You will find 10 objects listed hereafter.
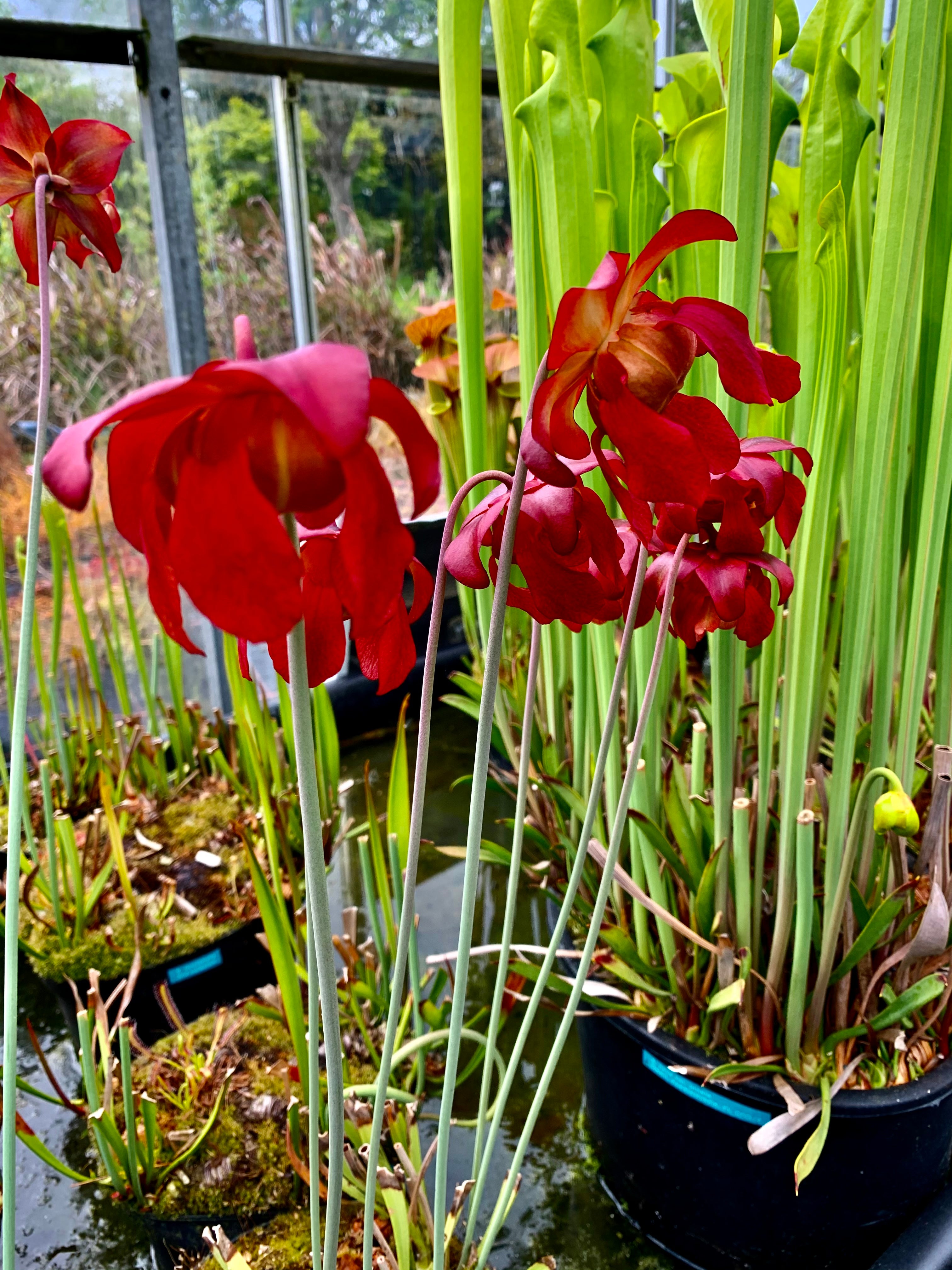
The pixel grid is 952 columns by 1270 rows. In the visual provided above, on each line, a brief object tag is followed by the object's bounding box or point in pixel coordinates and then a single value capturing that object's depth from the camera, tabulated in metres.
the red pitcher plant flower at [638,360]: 0.26
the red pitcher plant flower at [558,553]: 0.30
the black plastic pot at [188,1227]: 0.64
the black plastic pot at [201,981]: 0.86
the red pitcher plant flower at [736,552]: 0.35
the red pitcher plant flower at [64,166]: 0.45
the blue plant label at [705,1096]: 0.60
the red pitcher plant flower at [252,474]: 0.20
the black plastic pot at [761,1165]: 0.59
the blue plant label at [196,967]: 0.86
